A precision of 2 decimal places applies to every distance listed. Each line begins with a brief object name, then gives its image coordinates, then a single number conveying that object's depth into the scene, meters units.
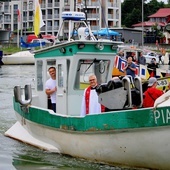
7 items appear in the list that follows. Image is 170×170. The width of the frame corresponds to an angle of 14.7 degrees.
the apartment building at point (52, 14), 116.50
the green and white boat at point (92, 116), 10.97
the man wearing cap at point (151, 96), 11.61
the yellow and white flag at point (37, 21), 26.28
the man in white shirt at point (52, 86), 13.94
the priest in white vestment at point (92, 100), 12.34
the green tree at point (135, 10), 133.62
